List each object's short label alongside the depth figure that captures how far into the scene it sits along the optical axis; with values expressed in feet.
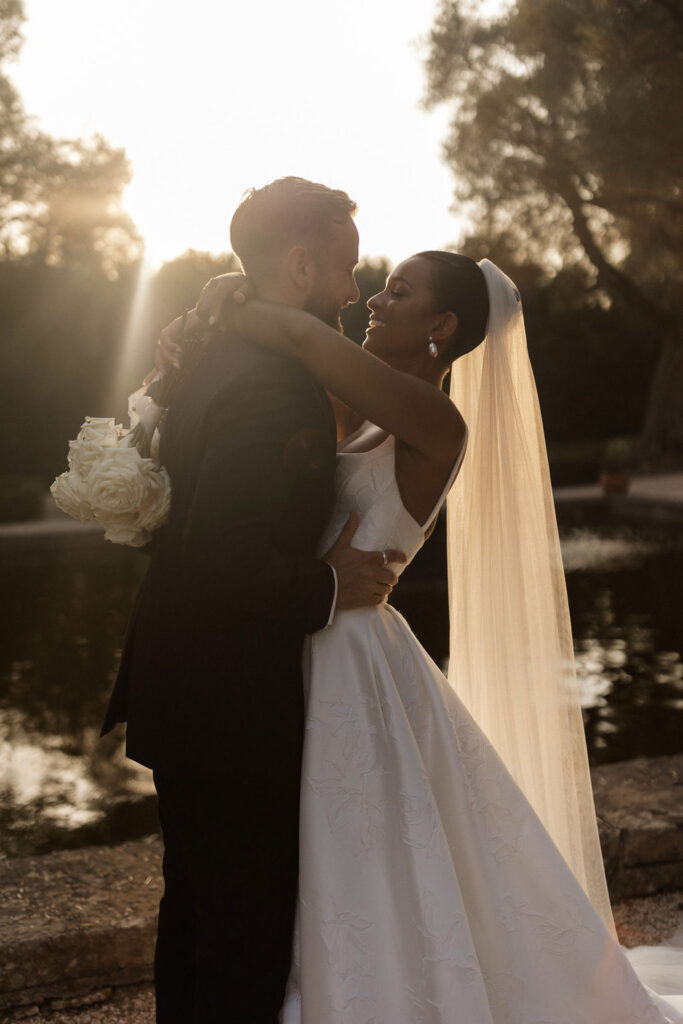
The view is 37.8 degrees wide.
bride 6.05
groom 5.77
